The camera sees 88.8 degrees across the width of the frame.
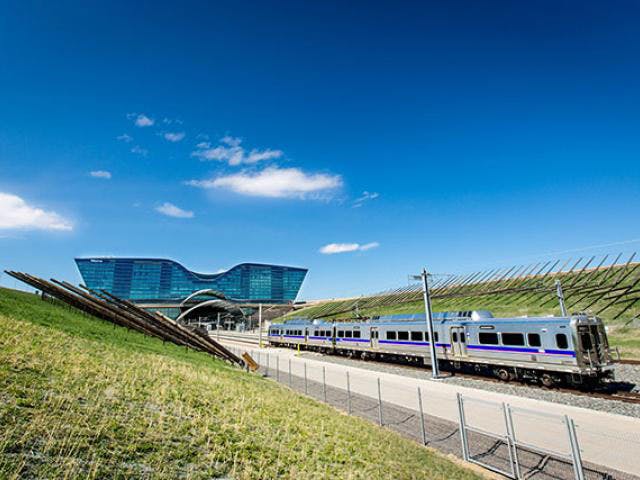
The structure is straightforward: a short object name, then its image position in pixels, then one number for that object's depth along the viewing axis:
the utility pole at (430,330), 23.38
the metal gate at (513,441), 7.66
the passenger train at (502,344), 18.06
